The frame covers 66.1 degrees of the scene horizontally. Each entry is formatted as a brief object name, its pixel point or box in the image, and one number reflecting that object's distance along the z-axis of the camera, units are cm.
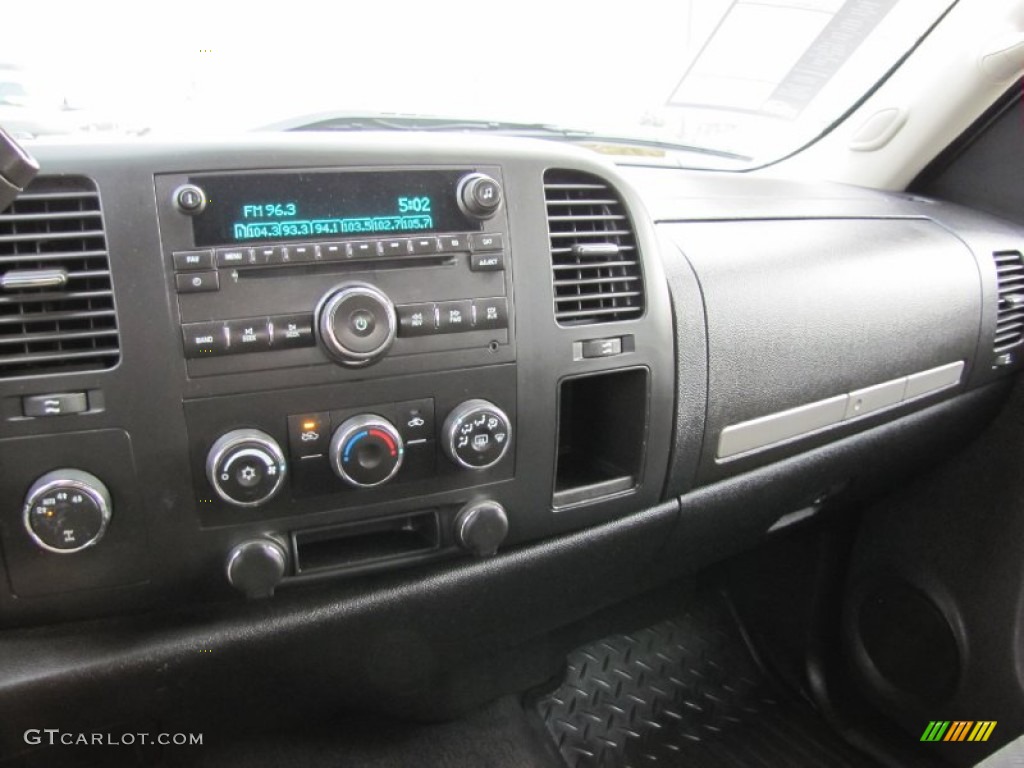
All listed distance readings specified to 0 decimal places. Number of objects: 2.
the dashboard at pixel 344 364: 78
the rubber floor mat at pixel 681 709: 163
